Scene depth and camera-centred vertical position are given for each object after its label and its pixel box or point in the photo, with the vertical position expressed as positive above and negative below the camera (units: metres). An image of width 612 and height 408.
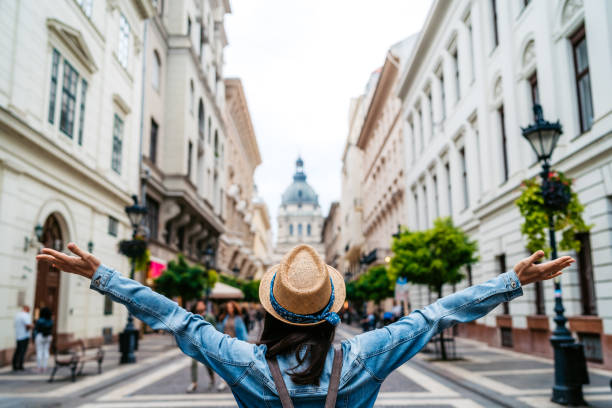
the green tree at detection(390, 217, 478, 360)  17.16 +1.60
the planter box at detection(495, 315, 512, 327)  19.46 -0.38
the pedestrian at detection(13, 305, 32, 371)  13.87 -0.60
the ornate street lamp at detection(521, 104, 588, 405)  9.04 +0.16
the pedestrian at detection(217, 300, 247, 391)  11.72 -0.24
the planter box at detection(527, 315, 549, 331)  16.55 -0.39
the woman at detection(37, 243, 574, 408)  2.18 -0.08
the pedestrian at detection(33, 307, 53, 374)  13.87 -0.60
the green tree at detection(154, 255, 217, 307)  25.89 +1.33
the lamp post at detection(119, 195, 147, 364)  15.89 -0.59
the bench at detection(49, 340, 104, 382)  12.37 -1.03
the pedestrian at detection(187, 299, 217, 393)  11.37 -1.13
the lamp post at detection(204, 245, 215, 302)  26.40 +2.56
